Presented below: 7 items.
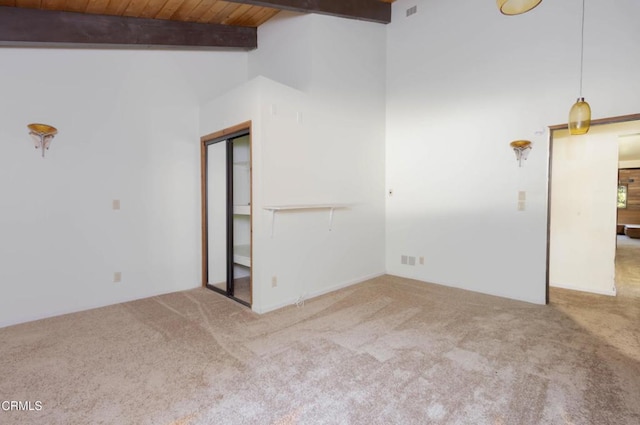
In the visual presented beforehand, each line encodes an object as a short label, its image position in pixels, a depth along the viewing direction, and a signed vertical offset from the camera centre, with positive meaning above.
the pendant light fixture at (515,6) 1.84 +1.16
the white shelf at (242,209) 3.76 -0.10
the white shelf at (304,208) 3.37 -0.08
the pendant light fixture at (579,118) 2.61 +0.69
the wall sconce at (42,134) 3.05 +0.67
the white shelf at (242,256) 3.80 -0.69
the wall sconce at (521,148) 3.64 +0.62
